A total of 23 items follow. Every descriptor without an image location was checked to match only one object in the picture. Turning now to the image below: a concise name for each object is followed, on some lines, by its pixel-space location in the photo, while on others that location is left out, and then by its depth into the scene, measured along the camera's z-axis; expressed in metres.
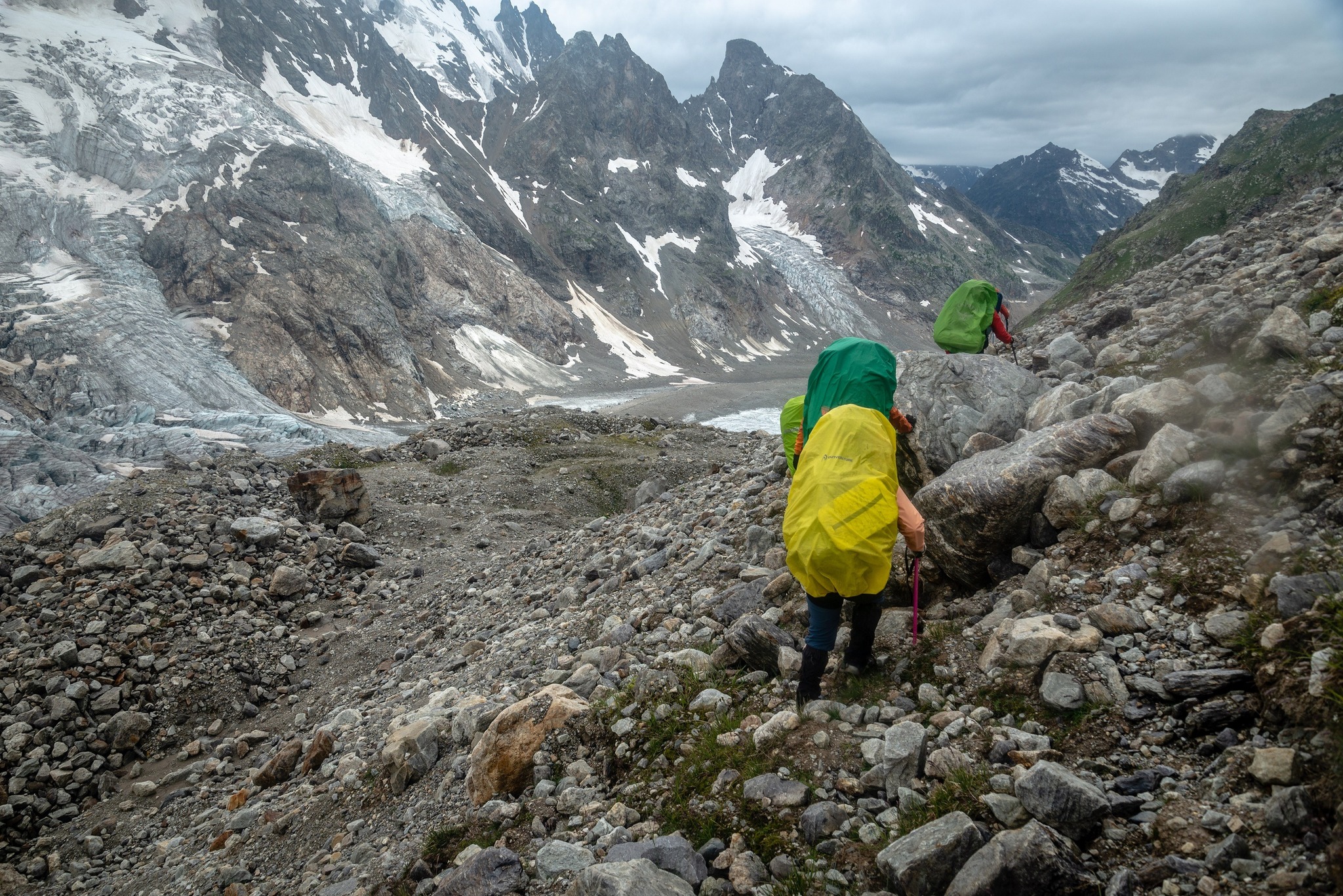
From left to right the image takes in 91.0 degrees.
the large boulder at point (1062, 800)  3.22
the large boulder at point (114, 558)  12.37
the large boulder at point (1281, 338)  6.07
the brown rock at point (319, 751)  7.75
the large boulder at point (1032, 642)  4.33
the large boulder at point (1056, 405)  7.48
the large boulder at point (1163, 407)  6.00
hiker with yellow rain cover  4.59
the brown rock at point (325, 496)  17.33
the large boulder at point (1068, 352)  10.26
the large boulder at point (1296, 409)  4.86
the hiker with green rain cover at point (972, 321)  10.58
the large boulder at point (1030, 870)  3.01
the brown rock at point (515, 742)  5.43
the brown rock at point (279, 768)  7.88
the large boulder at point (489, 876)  4.30
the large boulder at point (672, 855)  3.94
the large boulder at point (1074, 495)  5.62
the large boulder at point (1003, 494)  5.98
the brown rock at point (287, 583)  13.71
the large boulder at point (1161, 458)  5.35
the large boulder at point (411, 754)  6.32
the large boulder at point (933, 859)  3.26
